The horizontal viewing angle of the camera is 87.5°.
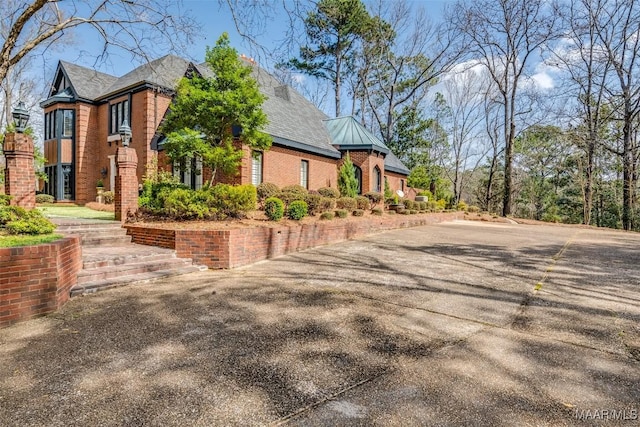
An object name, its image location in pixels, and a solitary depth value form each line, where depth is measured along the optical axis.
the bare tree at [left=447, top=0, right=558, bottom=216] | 22.77
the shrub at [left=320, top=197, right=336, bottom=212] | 12.03
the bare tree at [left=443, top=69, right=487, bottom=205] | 34.25
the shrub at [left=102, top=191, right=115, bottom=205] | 16.36
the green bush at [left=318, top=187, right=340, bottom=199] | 15.65
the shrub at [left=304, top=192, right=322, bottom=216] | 11.47
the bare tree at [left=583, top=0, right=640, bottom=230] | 19.27
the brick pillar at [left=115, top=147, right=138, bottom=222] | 8.95
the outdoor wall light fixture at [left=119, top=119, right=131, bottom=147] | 9.35
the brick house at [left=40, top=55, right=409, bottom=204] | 16.48
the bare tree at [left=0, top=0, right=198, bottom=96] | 5.79
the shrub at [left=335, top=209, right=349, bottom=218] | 12.31
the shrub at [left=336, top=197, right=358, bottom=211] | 13.96
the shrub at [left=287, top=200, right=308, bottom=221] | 10.23
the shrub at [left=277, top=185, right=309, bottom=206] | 11.55
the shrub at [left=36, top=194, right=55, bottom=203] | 17.77
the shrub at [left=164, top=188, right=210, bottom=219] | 8.55
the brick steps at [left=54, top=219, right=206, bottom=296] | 5.48
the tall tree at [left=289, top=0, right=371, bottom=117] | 25.36
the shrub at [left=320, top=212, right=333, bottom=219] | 11.43
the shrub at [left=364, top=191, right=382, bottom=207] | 17.56
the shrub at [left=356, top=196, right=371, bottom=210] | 15.14
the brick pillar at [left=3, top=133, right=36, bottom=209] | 8.49
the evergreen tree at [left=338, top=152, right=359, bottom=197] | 17.18
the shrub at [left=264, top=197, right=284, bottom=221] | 9.45
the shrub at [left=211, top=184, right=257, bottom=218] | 9.01
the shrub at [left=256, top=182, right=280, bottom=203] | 13.12
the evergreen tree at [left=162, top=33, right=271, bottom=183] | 9.32
